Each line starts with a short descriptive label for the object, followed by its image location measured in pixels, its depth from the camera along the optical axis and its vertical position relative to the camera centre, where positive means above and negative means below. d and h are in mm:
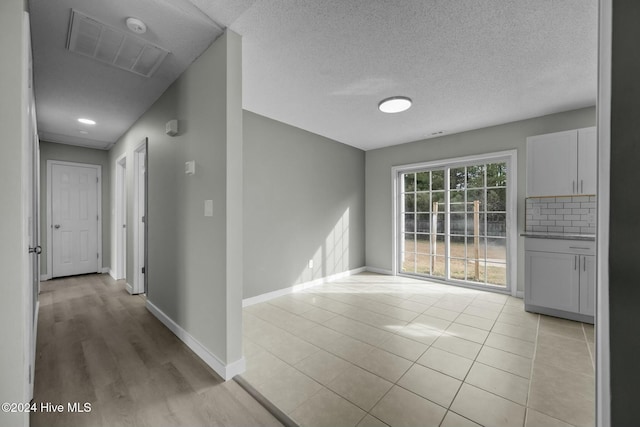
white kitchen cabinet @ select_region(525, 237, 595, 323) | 2787 -738
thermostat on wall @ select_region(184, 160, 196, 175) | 2201 +374
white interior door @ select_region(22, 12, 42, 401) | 1167 +149
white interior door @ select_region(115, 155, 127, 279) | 4406 +15
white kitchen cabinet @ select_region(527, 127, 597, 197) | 2932 +560
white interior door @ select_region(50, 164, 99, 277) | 4656 -134
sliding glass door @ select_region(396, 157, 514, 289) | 3906 -163
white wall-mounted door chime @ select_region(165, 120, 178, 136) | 2428 +783
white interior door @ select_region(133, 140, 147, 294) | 3590 -83
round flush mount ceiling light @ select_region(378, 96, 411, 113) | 2939 +1232
